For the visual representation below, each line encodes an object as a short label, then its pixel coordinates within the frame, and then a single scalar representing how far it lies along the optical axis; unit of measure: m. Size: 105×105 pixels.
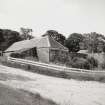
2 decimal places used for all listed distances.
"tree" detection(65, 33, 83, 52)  78.31
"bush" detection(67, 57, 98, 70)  28.92
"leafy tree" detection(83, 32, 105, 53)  60.88
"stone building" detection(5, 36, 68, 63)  36.12
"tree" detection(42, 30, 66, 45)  82.62
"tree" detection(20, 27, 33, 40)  86.72
